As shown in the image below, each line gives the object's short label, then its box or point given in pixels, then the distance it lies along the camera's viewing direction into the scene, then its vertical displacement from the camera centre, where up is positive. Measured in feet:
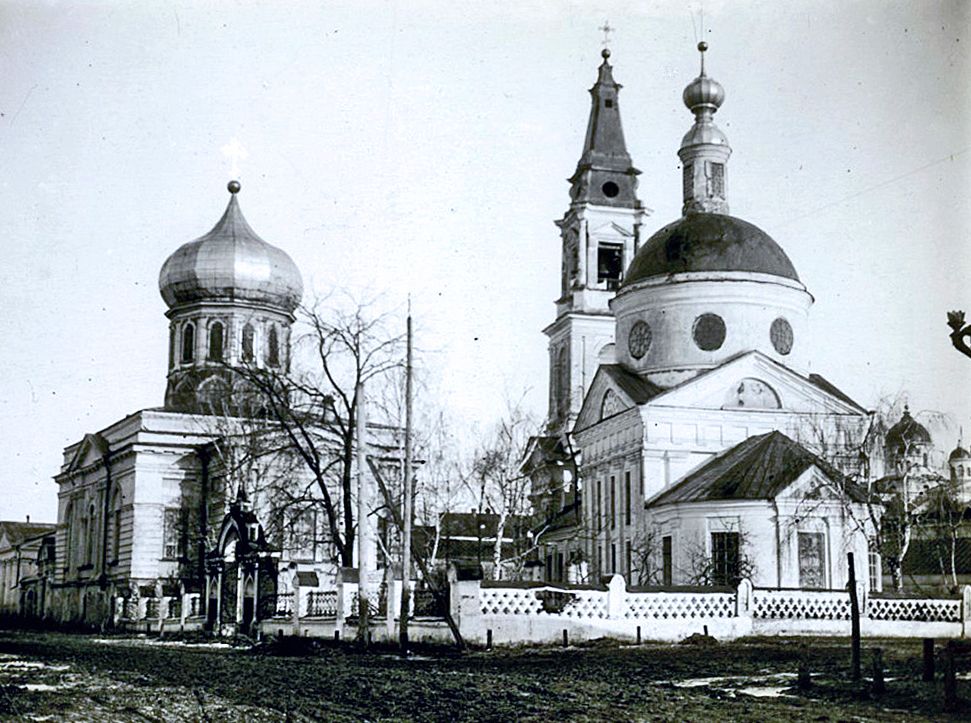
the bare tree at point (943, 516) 117.08 +7.07
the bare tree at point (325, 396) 97.91 +14.46
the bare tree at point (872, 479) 115.55 +9.92
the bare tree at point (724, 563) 116.16 +2.34
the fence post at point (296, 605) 101.50 -1.39
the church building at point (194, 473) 132.17 +13.35
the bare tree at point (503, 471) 136.77 +12.39
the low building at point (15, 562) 214.07 +3.53
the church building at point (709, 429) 117.08 +16.00
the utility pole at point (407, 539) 79.92 +2.90
